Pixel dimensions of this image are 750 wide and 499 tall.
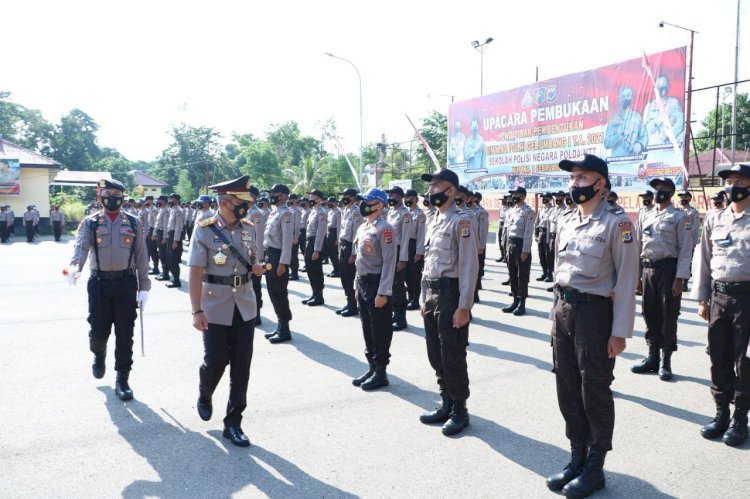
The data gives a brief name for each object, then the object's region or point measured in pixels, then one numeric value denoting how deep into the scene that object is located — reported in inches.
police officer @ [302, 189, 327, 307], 356.8
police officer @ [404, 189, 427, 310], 341.7
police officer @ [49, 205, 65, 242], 1061.6
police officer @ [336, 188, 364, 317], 343.3
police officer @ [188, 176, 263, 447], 156.3
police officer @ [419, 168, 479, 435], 160.4
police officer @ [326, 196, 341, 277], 522.0
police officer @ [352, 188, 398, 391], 204.4
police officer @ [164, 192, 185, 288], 461.0
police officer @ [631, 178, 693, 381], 213.0
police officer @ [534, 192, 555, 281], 494.3
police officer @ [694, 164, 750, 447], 154.3
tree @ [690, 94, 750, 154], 1261.1
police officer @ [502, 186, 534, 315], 342.0
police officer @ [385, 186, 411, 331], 302.2
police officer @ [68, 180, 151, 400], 191.5
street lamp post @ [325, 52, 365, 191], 1005.2
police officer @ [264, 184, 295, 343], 276.4
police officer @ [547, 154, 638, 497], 125.1
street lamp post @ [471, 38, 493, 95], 1099.7
